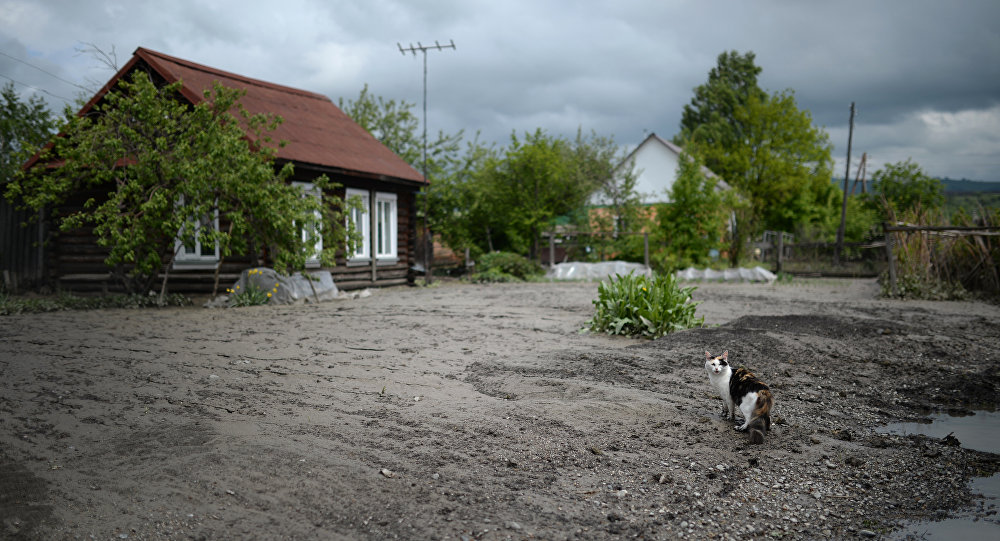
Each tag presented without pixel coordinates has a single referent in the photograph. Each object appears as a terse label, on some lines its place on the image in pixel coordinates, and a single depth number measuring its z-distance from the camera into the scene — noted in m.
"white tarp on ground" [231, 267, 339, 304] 13.09
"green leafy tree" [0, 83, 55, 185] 21.12
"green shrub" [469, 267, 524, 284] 20.92
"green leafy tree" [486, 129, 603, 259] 23.09
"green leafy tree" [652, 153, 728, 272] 19.95
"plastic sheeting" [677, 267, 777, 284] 20.80
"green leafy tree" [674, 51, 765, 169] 48.12
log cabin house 14.23
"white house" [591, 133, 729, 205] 39.31
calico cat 4.50
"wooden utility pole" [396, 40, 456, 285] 20.01
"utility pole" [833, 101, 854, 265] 25.77
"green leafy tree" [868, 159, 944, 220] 37.16
